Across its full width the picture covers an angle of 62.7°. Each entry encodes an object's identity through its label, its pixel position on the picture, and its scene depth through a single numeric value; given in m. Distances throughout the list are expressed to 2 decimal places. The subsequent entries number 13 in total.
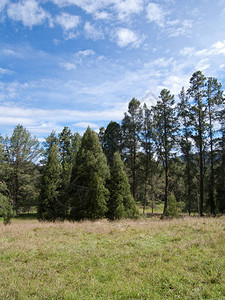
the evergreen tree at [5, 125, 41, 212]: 31.64
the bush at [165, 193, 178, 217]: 16.64
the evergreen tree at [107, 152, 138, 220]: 17.52
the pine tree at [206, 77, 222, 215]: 19.75
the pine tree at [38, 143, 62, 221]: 18.08
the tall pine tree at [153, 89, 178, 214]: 23.58
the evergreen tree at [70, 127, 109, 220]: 16.55
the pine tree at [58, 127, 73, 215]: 19.75
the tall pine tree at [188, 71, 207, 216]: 19.19
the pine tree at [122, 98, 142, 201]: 29.70
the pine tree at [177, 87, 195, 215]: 21.81
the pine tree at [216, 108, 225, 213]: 21.30
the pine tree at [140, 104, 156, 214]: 28.64
